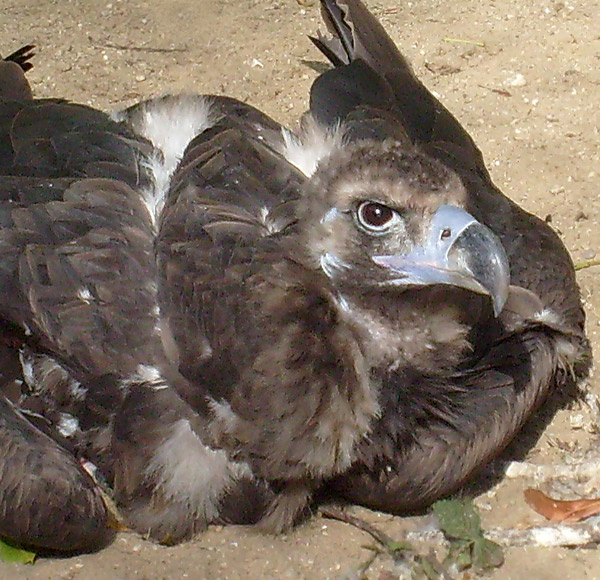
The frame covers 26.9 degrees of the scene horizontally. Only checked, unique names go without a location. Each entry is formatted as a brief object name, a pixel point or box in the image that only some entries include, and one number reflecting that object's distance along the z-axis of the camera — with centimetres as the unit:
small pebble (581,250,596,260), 598
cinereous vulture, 416
